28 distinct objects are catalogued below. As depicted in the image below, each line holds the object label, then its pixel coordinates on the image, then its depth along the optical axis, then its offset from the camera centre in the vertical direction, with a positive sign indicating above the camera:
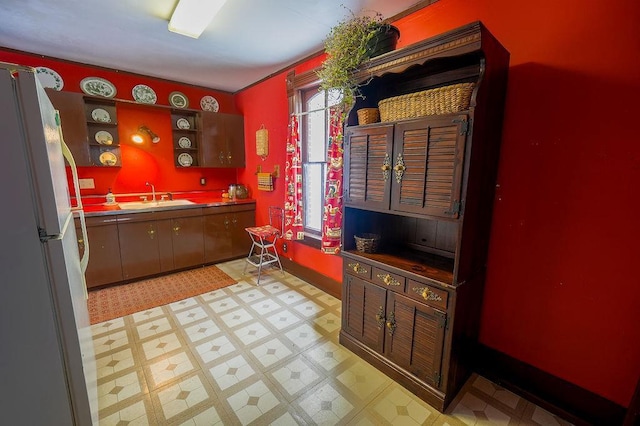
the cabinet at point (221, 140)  4.00 +0.50
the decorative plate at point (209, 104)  4.21 +1.08
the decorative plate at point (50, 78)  3.04 +1.07
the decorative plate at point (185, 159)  4.04 +0.20
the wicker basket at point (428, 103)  1.46 +0.41
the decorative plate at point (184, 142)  4.04 +0.45
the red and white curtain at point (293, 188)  3.15 -0.18
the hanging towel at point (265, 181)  3.76 -0.12
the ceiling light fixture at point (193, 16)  2.00 +1.24
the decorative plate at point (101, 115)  3.33 +0.70
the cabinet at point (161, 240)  3.07 -0.87
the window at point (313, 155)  3.09 +0.21
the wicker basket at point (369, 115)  1.91 +0.41
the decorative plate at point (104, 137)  3.36 +0.43
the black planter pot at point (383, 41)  1.81 +0.88
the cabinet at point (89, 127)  3.03 +0.53
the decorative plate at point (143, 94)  3.62 +1.06
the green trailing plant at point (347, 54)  1.78 +0.80
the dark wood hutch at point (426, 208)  1.47 -0.22
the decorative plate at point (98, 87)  3.29 +1.05
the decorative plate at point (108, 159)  3.40 +0.17
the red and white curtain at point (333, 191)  2.55 -0.18
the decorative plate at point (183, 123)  3.97 +0.72
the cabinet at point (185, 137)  3.97 +0.52
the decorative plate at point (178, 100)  3.91 +1.06
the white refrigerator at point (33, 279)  0.87 -0.37
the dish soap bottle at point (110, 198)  3.48 -0.33
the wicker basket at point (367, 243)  2.05 -0.54
